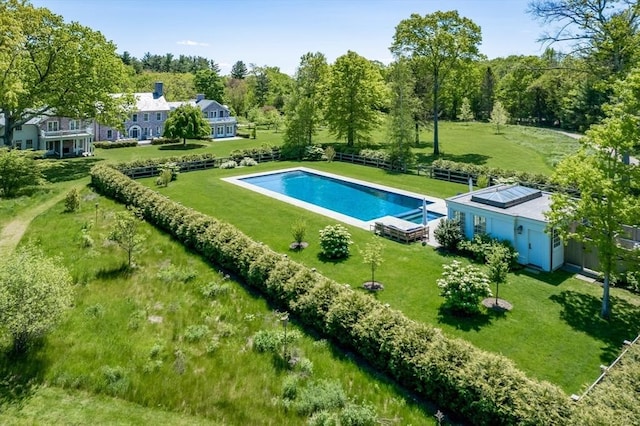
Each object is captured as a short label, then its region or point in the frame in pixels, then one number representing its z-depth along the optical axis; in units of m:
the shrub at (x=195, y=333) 11.80
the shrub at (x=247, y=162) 36.69
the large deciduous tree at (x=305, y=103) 39.66
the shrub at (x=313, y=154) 39.03
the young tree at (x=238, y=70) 113.19
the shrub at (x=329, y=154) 38.38
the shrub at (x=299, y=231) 18.11
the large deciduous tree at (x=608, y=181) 11.94
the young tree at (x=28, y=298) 10.16
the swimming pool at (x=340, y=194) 23.87
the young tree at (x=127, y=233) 16.48
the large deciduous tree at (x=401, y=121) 32.81
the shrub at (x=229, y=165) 35.66
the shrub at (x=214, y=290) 14.32
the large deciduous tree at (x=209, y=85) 74.12
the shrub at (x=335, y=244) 17.16
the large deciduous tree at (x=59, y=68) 31.02
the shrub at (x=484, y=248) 16.06
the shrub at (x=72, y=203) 23.48
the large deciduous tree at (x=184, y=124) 46.97
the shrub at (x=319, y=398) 9.14
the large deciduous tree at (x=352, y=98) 41.34
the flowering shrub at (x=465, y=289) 12.70
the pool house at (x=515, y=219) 15.88
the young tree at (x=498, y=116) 56.50
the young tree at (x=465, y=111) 65.81
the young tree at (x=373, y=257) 14.49
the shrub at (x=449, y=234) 17.84
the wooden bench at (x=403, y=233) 18.80
